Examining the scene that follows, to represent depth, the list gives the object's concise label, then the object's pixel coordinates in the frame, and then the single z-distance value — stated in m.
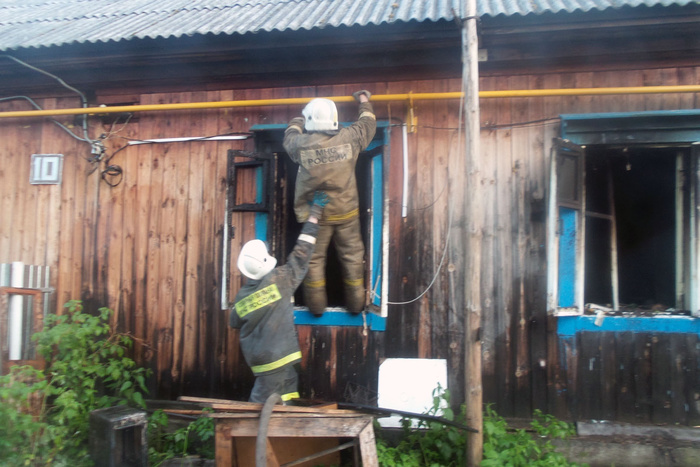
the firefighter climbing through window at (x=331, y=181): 4.13
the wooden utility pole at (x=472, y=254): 3.52
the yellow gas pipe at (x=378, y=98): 4.13
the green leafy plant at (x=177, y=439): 4.30
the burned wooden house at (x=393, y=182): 4.20
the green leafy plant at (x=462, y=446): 3.64
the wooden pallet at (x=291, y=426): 3.44
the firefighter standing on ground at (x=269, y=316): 3.84
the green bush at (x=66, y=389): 3.69
